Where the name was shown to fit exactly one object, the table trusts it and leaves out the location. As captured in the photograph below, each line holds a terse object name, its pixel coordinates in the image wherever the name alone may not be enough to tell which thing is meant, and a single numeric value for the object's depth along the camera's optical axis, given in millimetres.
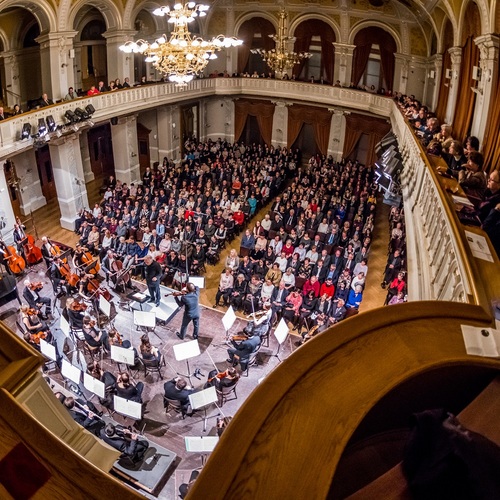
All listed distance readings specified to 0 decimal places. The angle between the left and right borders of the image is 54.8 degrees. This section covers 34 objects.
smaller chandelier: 15156
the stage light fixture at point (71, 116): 14883
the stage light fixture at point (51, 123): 14280
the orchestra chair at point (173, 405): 8703
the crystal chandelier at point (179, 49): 10039
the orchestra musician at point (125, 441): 7609
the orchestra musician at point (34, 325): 9635
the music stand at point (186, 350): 8383
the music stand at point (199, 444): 7067
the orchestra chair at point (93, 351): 9852
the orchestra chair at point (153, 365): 9453
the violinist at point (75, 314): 9945
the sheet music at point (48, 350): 8836
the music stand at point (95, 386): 8070
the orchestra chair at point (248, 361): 9648
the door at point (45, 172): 18469
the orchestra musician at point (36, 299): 10922
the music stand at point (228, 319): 9289
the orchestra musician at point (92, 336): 9672
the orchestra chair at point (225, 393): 9000
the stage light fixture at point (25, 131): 13594
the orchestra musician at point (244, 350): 9453
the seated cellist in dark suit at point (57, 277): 12180
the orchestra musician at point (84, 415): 7719
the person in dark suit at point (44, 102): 14492
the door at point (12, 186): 16359
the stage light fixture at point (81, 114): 15219
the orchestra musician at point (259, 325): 9922
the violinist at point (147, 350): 9365
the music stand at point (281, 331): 9211
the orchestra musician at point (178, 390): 8469
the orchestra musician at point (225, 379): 8688
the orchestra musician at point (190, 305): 10422
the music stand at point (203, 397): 7695
